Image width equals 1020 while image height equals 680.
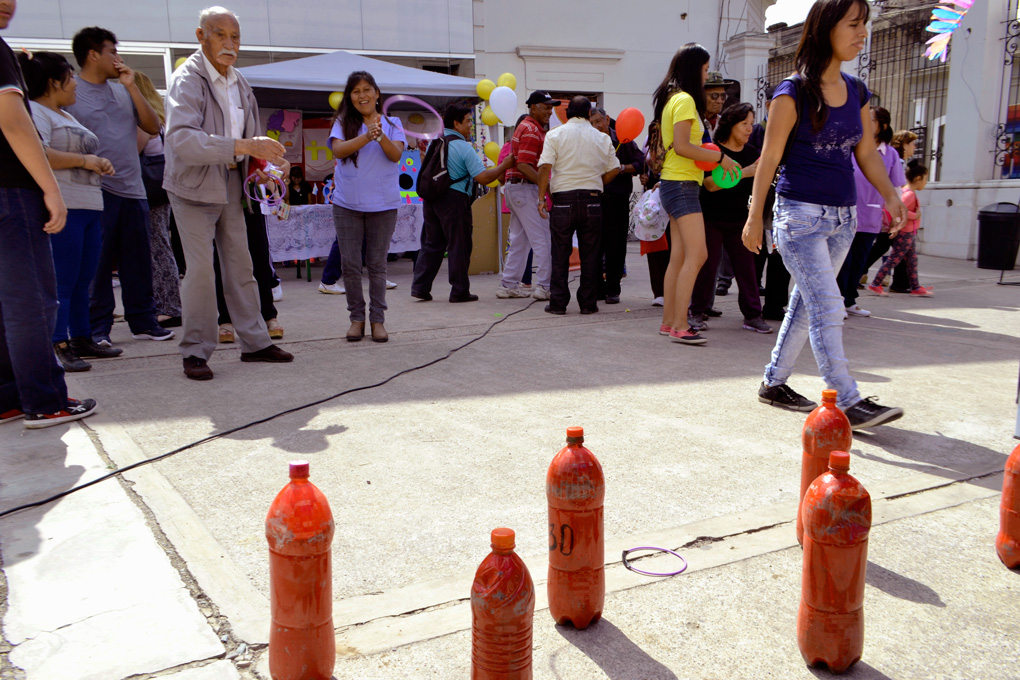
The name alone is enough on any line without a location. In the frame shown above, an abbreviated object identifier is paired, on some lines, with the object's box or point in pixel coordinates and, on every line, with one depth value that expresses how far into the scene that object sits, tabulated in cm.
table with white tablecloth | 1041
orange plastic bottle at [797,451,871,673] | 192
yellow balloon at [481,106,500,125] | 1181
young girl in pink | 861
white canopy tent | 1098
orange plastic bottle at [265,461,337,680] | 183
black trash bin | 1080
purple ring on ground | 254
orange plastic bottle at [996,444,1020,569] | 255
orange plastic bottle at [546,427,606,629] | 217
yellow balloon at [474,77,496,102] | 1177
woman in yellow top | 574
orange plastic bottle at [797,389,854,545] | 252
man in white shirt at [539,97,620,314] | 705
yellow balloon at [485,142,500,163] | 1274
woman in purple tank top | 386
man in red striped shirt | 798
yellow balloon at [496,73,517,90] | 1221
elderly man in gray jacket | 474
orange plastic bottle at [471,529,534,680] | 175
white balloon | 1093
